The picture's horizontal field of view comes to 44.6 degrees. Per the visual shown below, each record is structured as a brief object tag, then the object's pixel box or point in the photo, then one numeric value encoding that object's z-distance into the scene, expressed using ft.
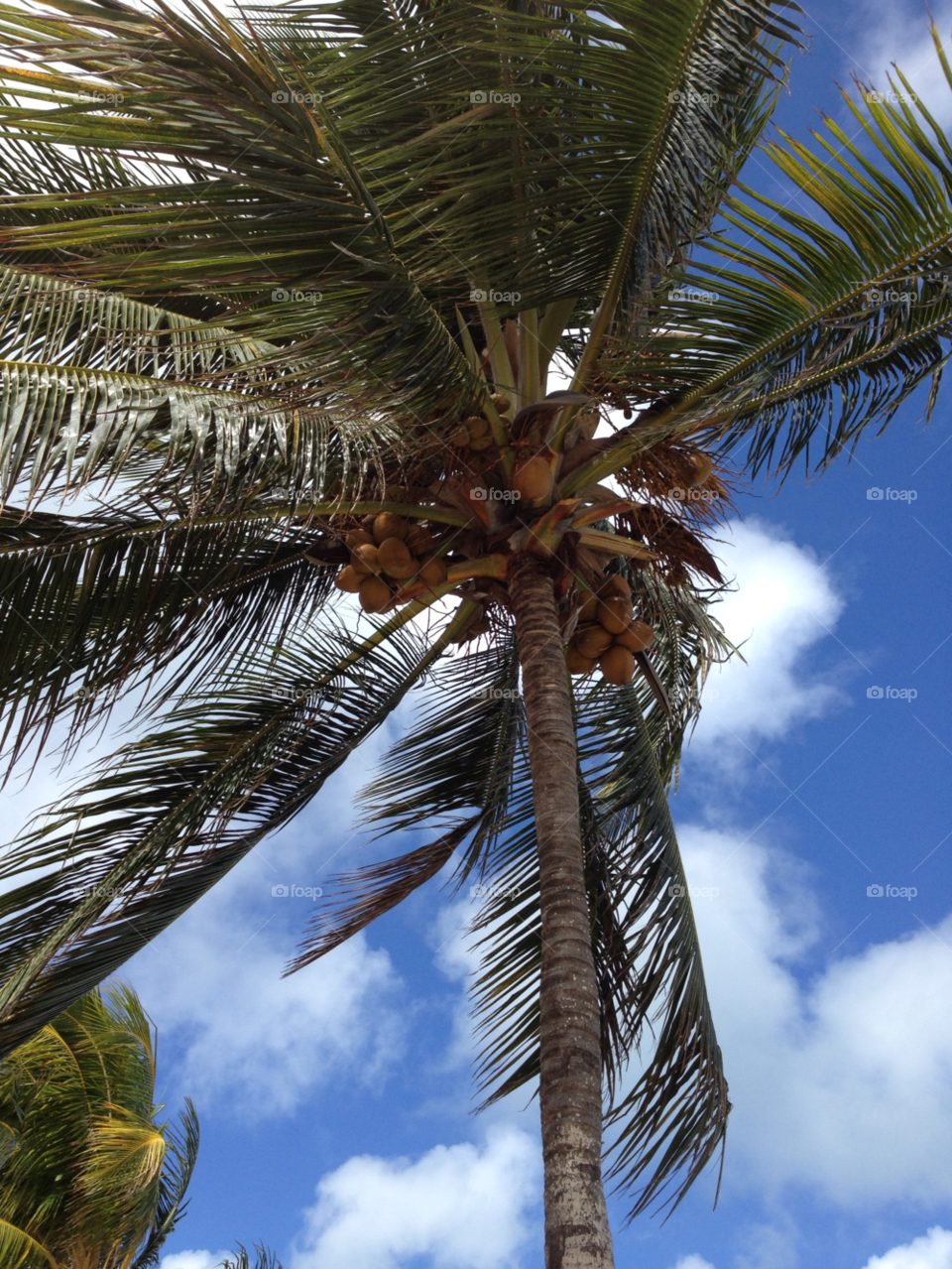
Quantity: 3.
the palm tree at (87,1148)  30.53
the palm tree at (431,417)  11.46
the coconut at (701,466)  18.03
